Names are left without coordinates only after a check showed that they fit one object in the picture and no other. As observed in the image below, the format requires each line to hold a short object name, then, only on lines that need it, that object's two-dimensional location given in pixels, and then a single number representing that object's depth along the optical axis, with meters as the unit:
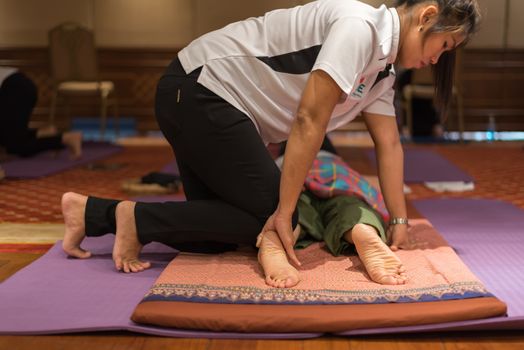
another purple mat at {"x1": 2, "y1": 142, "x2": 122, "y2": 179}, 3.58
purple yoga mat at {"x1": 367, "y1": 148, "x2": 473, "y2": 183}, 3.37
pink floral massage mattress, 1.32
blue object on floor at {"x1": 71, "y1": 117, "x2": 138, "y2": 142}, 6.43
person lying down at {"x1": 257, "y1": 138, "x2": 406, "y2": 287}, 1.51
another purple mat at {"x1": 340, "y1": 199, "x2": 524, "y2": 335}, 1.33
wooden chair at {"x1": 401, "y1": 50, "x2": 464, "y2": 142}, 5.23
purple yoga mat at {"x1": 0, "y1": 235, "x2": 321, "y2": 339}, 1.33
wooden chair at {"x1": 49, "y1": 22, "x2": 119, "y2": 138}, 5.43
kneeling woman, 1.43
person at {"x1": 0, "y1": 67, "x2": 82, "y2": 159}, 3.73
